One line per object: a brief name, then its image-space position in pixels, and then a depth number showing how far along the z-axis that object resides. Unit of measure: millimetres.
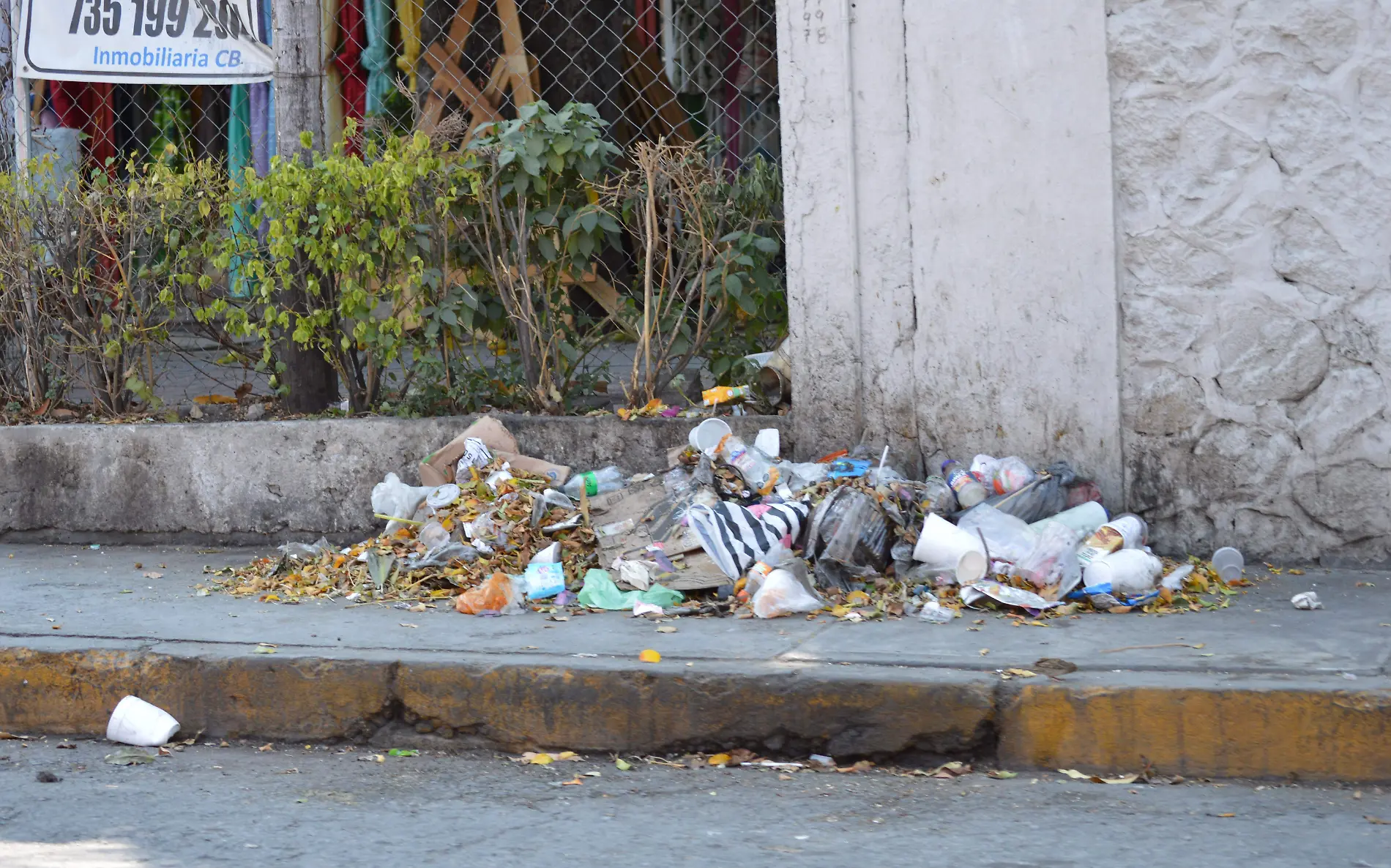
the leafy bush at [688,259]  10437
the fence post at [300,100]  11375
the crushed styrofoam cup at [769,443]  10008
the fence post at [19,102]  12133
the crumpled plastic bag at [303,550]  10047
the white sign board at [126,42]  11898
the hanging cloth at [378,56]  14352
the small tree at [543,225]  10406
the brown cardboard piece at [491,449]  10234
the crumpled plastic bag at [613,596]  8648
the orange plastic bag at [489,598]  8633
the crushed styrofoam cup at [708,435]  9875
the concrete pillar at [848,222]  9727
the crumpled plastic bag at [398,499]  10109
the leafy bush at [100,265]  11047
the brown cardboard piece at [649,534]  8781
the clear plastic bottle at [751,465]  9617
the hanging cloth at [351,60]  14602
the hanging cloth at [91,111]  15156
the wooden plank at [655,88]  13211
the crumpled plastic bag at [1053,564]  8406
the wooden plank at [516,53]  14008
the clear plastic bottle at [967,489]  9320
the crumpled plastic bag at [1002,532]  8687
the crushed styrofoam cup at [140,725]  7449
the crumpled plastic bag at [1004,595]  8164
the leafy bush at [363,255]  10516
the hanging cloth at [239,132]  14953
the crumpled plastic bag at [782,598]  8305
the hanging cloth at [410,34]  14250
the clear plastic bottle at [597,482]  10039
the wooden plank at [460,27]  14202
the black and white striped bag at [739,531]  8773
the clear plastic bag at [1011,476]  9383
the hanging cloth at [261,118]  14461
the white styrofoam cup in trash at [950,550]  8500
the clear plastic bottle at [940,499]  9234
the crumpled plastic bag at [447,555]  9328
